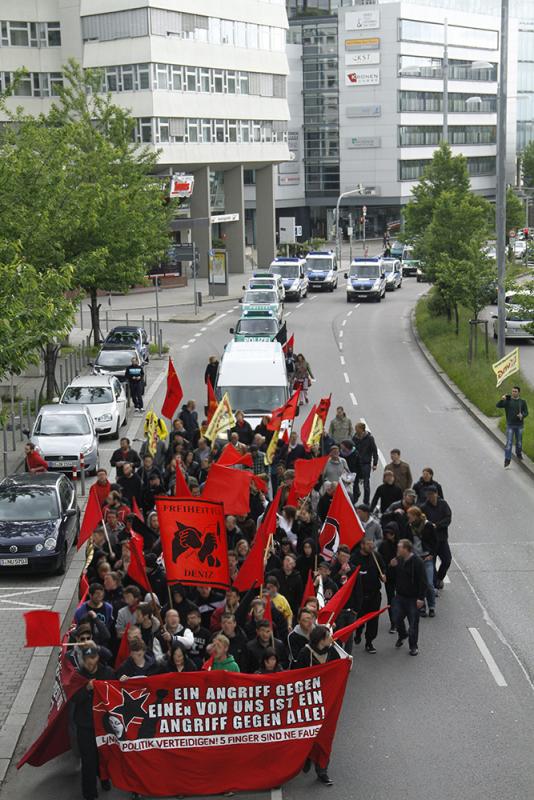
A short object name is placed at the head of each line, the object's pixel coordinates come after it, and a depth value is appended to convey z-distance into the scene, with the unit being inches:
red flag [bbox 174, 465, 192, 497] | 637.3
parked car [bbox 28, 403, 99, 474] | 963.3
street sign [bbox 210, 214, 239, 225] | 2843.8
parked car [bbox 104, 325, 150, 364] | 1521.9
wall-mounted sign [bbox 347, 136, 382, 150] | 4416.8
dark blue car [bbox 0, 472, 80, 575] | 705.0
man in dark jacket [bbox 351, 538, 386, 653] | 552.4
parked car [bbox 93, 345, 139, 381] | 1362.0
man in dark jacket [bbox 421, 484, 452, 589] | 626.2
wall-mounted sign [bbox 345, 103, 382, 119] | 4399.6
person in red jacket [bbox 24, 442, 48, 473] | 867.4
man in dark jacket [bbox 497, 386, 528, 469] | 946.7
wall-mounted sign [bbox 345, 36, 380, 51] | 4365.2
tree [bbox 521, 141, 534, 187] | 5032.0
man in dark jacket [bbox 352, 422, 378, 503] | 813.2
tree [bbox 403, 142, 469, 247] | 2261.3
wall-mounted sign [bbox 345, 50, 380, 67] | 4375.0
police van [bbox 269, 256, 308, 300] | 2380.7
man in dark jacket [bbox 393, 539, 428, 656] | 550.0
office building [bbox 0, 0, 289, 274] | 2539.4
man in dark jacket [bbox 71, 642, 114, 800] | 422.6
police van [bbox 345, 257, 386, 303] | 2390.5
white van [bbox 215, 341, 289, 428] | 1021.8
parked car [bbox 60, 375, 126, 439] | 1112.2
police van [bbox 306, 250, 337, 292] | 2628.0
